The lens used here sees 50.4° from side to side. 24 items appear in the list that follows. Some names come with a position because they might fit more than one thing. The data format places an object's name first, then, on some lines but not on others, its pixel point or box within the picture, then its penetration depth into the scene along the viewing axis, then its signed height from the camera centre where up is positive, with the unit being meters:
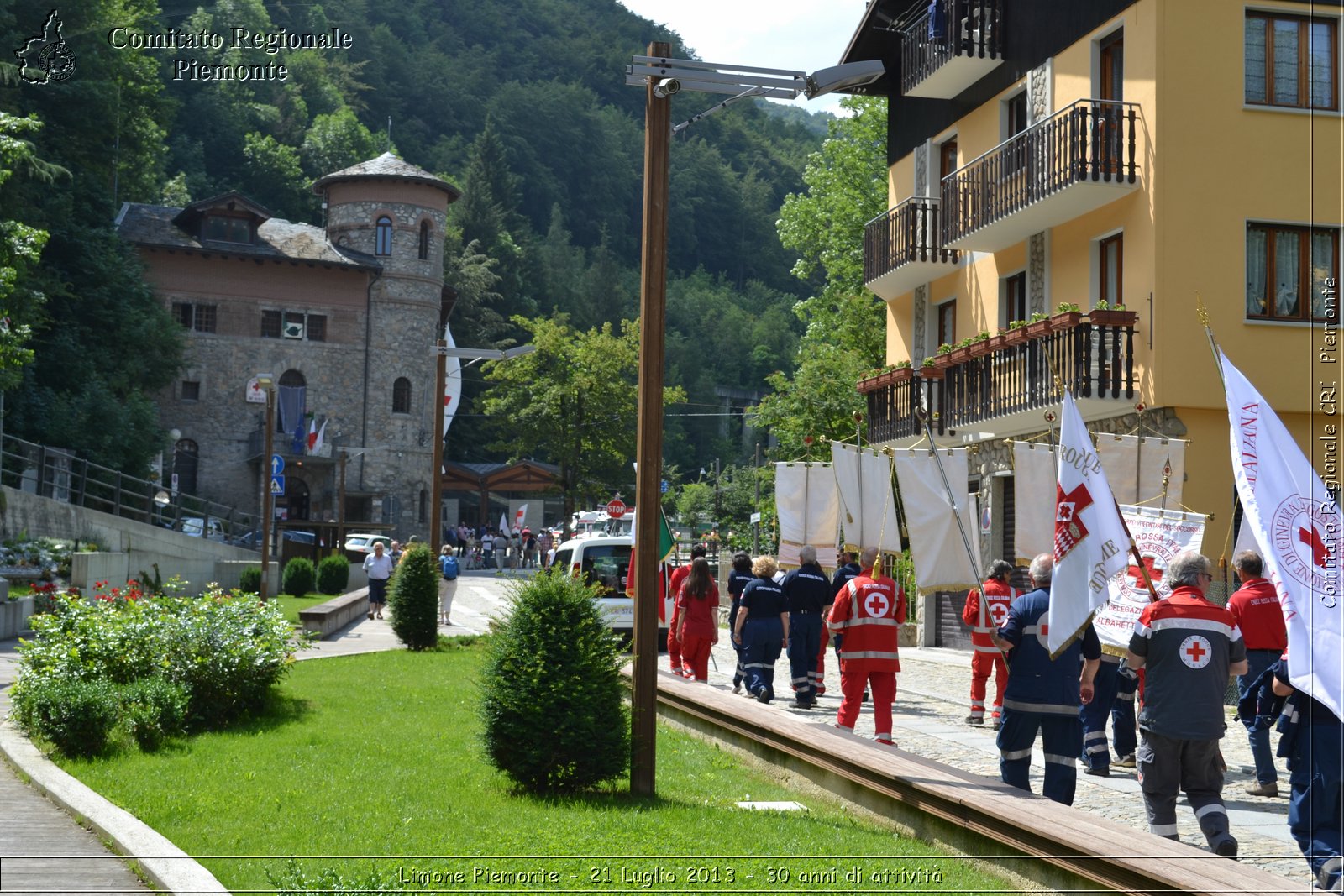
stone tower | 64.31 +9.53
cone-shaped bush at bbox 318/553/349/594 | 39.38 -1.30
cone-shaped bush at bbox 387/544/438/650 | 23.12 -1.24
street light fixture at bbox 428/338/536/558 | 27.02 +2.04
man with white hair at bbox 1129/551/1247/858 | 8.19 -0.88
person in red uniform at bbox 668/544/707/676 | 18.84 -1.25
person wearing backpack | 29.09 -1.13
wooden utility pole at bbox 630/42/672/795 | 9.77 +0.64
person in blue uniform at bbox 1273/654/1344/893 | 7.49 -1.28
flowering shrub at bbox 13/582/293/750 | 12.41 -1.20
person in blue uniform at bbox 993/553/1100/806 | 9.47 -1.11
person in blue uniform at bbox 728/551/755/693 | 17.36 -0.53
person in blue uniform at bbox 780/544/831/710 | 15.93 -0.91
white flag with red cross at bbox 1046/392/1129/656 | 9.09 +0.02
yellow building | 19.70 +4.84
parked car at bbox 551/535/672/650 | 22.98 -0.46
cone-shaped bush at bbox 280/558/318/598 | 37.59 -1.33
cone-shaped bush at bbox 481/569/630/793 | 9.70 -1.18
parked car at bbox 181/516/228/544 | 41.84 -0.12
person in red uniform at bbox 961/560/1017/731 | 13.88 -0.94
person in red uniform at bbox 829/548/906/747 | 12.92 -0.86
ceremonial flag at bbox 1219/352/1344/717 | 6.92 +0.07
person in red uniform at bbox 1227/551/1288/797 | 11.12 -0.54
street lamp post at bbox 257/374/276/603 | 30.10 +0.83
